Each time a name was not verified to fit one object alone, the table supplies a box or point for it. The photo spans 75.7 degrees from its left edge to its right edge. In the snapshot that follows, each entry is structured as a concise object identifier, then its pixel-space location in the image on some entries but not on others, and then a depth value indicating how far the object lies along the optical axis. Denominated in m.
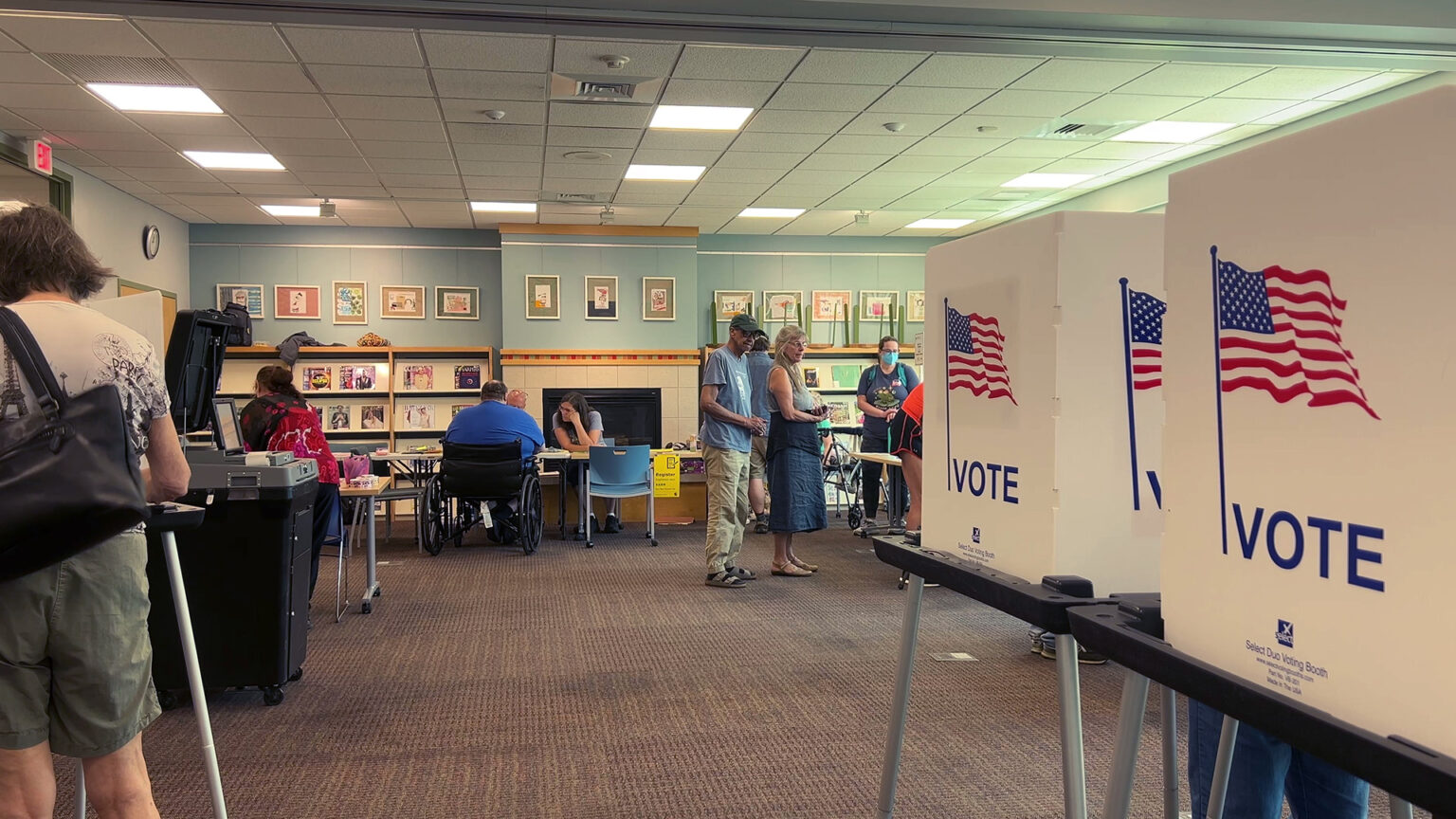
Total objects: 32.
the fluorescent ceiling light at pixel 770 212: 9.59
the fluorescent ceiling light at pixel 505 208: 9.13
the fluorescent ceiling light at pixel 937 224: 10.46
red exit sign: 6.51
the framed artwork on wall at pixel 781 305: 11.21
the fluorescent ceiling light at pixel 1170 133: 6.60
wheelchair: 6.80
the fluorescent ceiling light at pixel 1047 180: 8.25
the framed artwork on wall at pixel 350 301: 10.31
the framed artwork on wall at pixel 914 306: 11.30
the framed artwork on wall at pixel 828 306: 11.30
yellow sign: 7.79
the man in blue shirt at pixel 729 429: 5.48
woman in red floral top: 4.40
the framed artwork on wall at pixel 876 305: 11.37
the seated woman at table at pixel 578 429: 8.05
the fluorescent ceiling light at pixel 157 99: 5.50
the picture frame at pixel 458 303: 10.56
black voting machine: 3.29
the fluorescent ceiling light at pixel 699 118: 6.04
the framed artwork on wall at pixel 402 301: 10.41
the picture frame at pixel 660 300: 10.45
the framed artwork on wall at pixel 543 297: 10.25
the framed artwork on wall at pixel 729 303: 11.08
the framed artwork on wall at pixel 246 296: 10.10
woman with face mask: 7.95
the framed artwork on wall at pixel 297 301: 10.20
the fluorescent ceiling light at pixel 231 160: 7.05
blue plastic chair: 7.35
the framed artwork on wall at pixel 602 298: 10.34
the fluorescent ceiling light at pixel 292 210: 9.24
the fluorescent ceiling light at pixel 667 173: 7.66
